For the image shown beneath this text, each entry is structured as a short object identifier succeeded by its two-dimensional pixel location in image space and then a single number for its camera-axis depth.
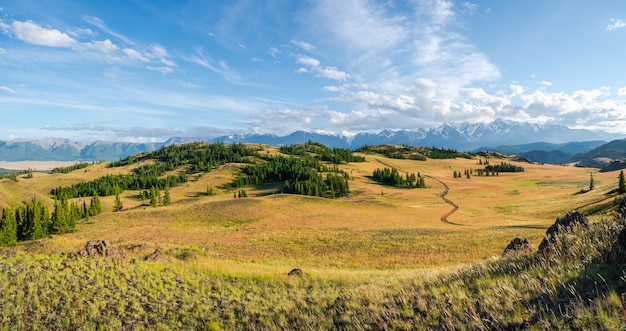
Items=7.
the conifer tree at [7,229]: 55.88
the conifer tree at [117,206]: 109.20
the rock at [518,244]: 18.13
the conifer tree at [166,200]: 121.12
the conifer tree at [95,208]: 101.65
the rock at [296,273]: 21.49
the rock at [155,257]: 23.39
